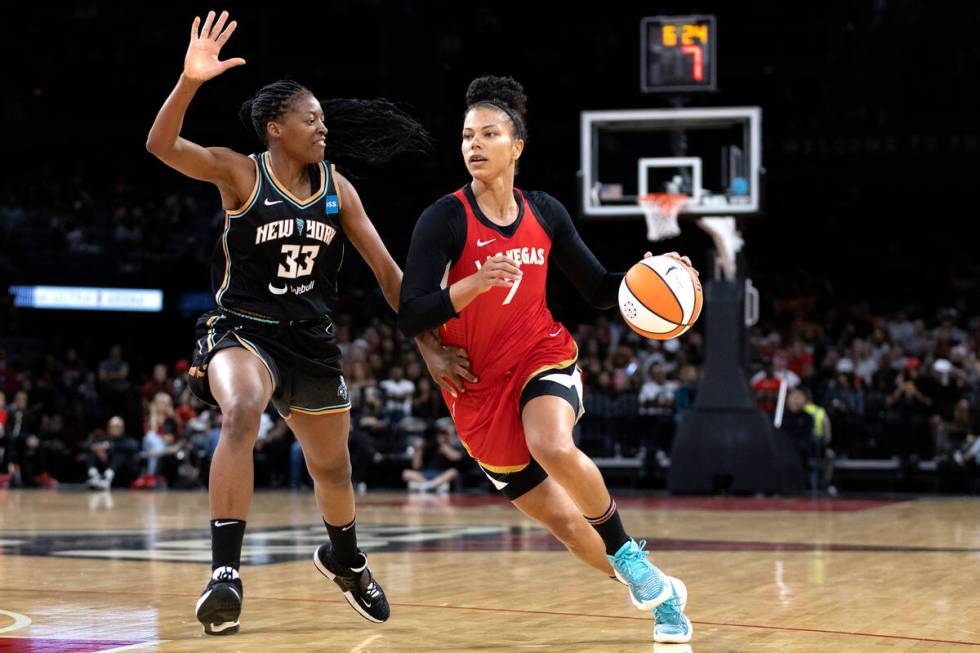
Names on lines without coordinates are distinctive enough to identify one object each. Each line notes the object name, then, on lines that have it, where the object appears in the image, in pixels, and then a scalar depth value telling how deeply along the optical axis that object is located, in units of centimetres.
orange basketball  489
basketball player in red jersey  464
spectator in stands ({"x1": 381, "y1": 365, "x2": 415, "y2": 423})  1658
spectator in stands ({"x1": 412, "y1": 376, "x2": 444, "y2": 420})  1638
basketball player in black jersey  476
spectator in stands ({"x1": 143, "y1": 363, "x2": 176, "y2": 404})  1823
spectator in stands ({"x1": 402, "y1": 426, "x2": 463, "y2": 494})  1591
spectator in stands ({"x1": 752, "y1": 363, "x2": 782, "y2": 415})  1573
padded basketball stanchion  1467
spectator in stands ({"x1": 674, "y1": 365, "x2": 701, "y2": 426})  1552
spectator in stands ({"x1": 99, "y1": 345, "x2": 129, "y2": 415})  1870
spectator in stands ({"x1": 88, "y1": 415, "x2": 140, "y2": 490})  1738
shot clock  1422
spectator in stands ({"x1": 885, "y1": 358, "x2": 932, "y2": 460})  1534
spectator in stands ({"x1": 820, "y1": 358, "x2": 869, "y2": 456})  1570
